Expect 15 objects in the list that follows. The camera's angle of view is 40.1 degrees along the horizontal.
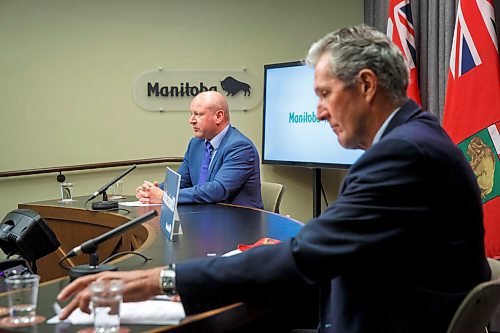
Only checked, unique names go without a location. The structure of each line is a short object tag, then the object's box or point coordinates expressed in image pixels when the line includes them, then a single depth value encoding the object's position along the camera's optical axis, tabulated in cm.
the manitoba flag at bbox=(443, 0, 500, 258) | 328
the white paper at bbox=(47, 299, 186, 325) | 144
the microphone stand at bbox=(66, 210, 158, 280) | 178
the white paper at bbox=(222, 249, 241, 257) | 211
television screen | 470
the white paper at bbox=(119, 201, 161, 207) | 360
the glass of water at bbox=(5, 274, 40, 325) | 144
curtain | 382
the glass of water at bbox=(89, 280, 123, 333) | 137
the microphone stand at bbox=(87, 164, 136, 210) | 350
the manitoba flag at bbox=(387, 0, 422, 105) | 392
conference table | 153
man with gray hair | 133
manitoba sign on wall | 529
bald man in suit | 362
